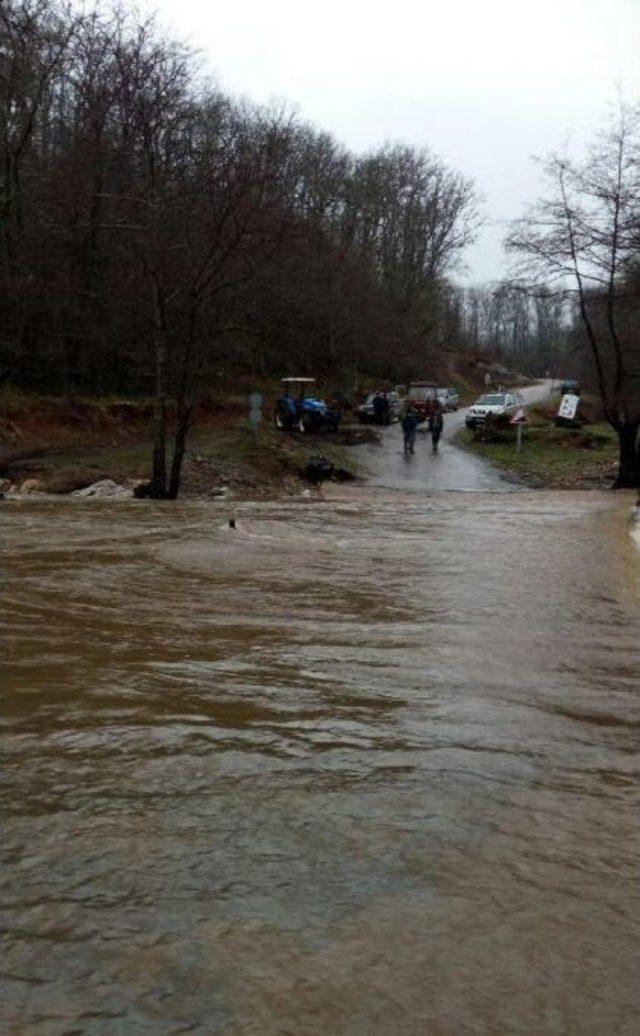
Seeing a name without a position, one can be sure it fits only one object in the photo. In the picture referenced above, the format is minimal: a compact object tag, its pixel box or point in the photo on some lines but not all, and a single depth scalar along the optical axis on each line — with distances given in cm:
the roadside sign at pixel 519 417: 3456
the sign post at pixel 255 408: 2839
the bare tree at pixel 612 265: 2577
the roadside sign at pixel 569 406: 3959
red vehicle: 3934
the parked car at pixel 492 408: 4155
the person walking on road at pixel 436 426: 3556
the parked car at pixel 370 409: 4191
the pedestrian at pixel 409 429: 3319
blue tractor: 3350
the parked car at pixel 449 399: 5448
